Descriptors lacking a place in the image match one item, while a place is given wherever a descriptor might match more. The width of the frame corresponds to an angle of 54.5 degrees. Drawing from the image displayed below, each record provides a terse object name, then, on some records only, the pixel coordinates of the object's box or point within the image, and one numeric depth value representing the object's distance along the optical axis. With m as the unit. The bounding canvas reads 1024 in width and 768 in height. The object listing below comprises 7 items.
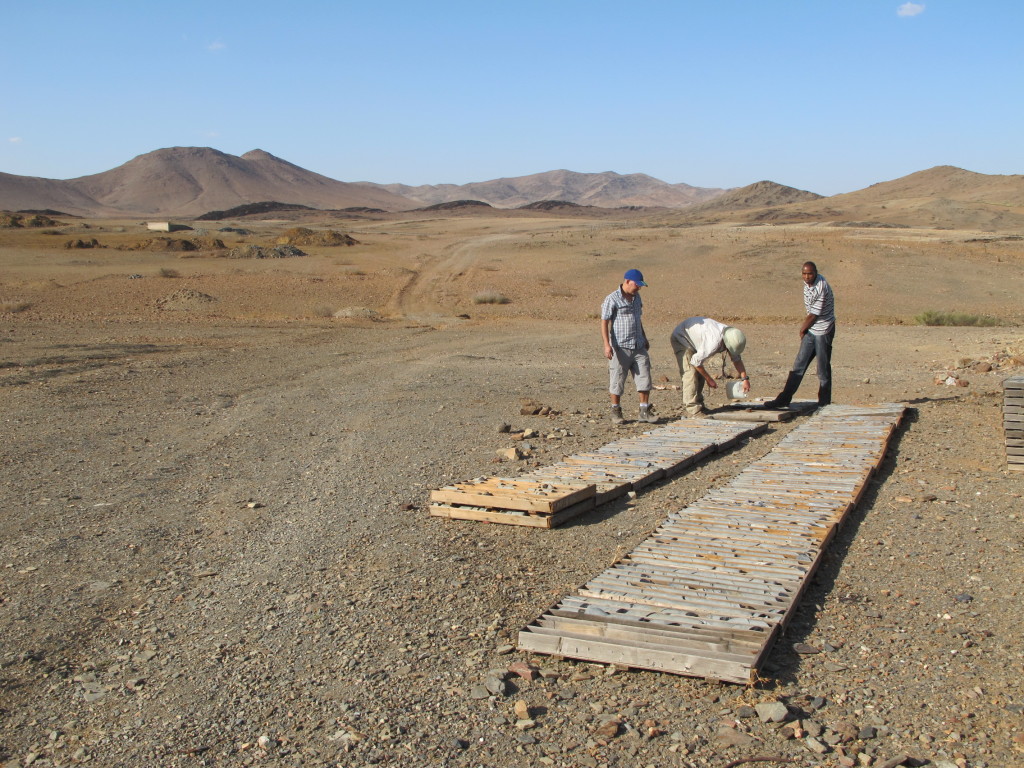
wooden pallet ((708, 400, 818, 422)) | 10.31
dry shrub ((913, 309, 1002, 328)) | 21.11
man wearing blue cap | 10.03
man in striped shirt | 10.50
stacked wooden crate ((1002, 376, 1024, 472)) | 7.73
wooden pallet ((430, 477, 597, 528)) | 6.38
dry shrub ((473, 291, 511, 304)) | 25.81
